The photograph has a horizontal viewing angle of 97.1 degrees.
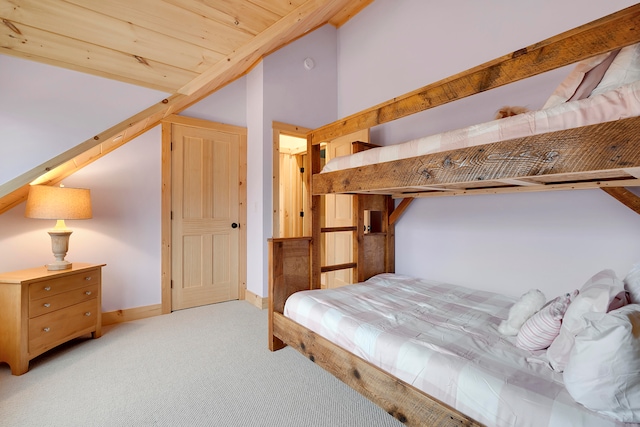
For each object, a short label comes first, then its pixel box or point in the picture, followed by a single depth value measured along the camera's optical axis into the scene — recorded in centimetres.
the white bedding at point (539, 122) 99
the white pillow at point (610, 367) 78
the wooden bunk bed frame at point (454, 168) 101
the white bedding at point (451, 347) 94
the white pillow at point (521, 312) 140
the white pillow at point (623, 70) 111
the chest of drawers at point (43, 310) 189
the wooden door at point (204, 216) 322
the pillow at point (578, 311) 101
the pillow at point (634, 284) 111
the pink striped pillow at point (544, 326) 120
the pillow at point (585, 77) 123
